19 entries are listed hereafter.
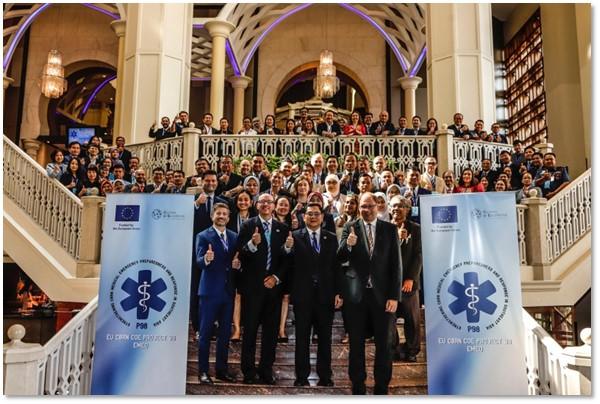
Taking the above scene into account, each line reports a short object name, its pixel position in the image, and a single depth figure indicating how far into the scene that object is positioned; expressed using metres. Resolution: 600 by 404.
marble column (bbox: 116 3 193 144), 11.03
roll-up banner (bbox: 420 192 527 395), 4.27
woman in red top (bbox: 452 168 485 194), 7.57
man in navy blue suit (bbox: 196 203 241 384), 4.50
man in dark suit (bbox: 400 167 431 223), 6.31
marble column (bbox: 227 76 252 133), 16.31
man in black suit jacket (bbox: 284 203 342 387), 4.45
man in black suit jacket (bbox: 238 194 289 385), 4.52
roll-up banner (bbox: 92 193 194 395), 4.36
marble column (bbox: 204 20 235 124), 13.07
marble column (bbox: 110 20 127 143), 12.29
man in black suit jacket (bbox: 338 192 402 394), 4.41
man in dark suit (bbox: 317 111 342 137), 9.22
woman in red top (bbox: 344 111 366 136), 9.36
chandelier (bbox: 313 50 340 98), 12.41
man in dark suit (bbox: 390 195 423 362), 4.74
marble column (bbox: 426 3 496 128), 10.95
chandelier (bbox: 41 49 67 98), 12.77
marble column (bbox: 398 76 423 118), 16.11
